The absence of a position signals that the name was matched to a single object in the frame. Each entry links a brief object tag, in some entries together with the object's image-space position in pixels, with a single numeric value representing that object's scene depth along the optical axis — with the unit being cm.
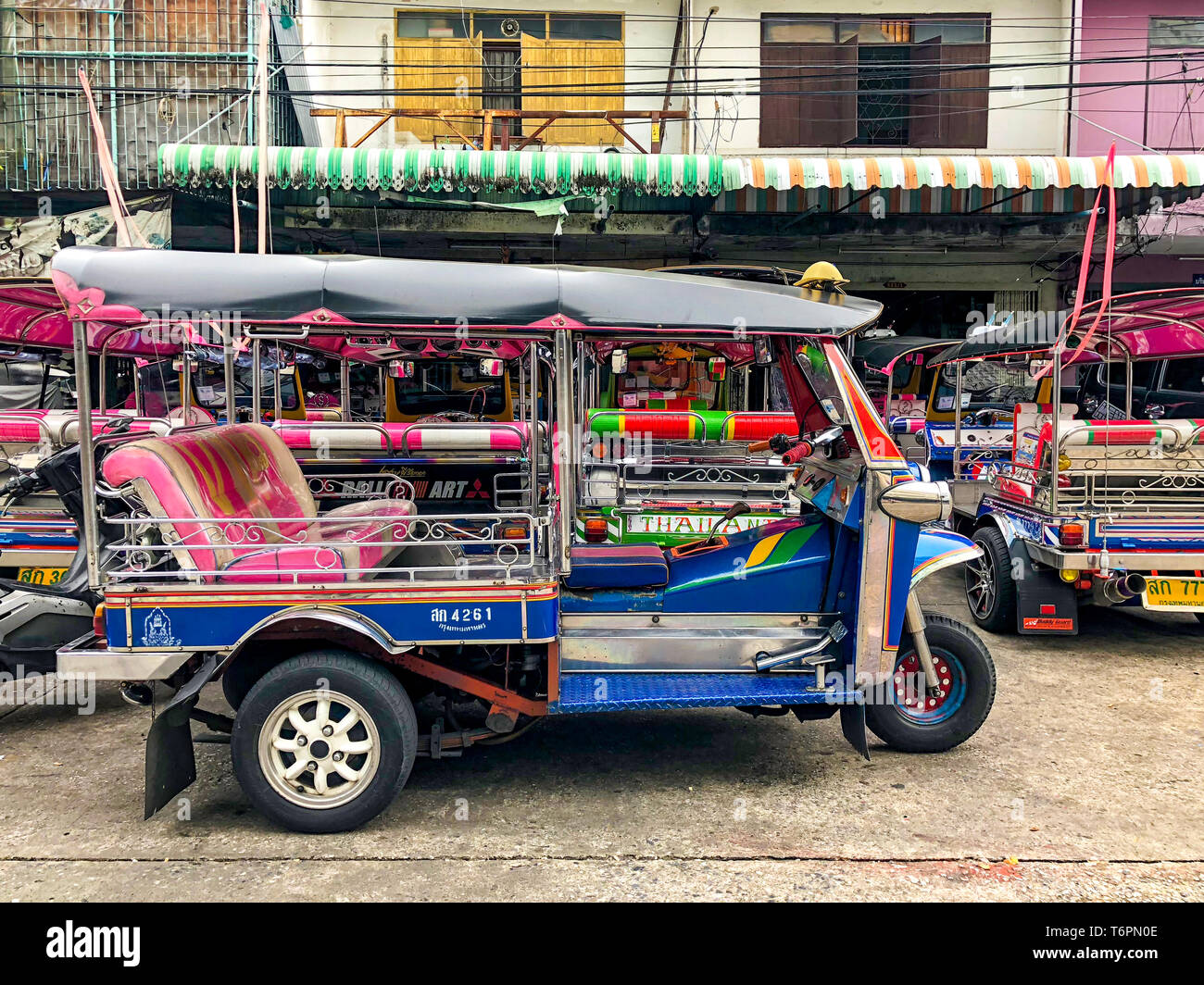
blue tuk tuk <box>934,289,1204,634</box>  633
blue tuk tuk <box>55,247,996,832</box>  383
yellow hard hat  450
